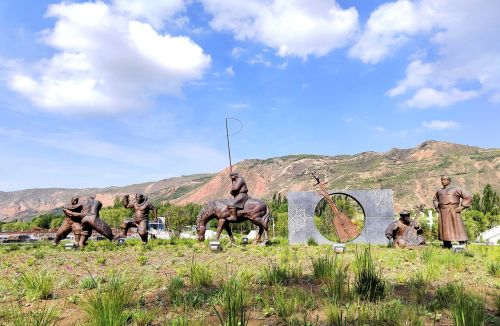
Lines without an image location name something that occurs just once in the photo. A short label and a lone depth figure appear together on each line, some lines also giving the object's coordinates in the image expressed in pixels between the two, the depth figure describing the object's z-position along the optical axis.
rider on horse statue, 13.93
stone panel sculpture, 17.25
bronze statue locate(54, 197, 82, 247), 13.47
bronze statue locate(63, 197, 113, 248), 13.41
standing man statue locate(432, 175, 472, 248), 12.61
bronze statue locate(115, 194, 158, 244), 14.96
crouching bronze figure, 13.46
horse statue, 13.98
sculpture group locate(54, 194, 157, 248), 13.42
